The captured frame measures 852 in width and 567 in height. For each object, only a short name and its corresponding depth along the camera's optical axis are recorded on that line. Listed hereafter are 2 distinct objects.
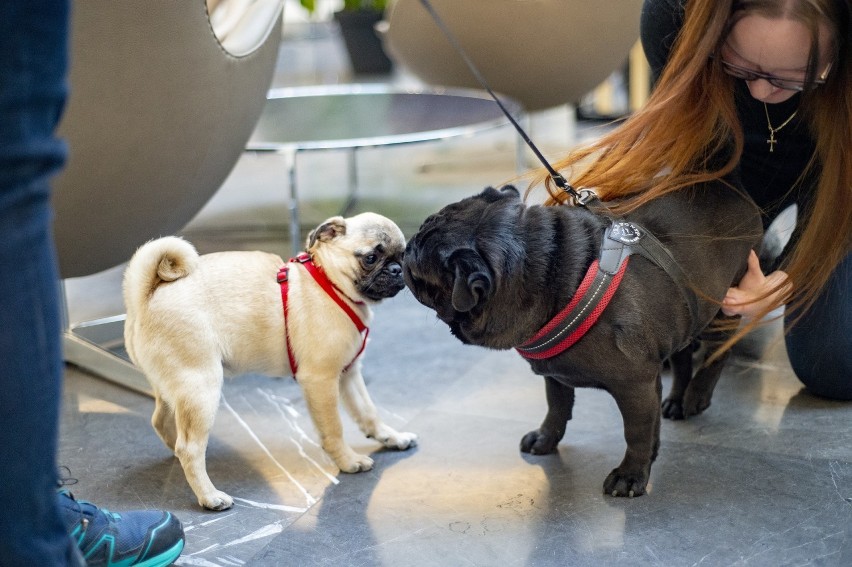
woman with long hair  1.62
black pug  1.59
